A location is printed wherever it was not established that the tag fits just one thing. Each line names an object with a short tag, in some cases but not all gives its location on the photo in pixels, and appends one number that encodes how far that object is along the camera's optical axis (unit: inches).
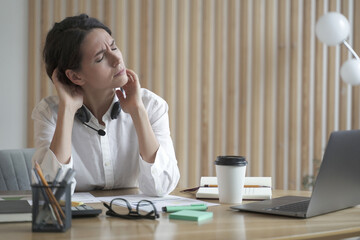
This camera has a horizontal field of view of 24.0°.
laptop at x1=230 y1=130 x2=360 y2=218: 76.8
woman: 98.5
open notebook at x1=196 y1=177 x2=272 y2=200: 90.4
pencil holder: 70.4
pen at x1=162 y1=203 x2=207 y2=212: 80.4
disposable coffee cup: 87.1
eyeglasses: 77.0
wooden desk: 69.7
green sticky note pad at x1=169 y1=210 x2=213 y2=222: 76.2
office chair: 111.1
